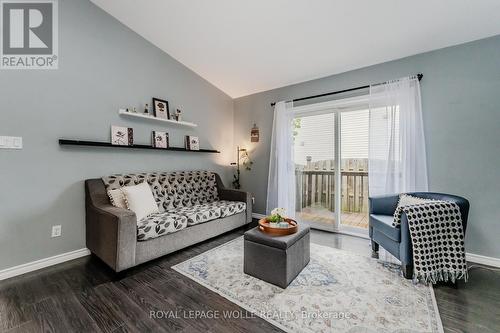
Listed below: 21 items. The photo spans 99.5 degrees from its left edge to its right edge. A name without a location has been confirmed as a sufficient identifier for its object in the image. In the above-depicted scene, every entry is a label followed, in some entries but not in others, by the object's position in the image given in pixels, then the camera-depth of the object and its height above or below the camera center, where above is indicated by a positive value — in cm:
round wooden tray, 205 -63
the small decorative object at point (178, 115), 349 +84
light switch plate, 205 +24
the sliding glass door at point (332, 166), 330 -1
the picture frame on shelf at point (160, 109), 322 +89
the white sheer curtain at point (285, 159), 372 +11
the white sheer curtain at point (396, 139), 267 +34
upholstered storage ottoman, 187 -84
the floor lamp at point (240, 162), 437 +7
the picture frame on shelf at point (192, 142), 371 +41
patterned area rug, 147 -109
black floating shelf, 235 +27
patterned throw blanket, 190 -69
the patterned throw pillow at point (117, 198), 245 -38
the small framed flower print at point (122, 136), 279 +41
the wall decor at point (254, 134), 421 +64
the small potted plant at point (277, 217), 222 -55
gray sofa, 206 -62
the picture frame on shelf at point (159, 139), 322 +41
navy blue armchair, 196 -65
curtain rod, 266 +114
